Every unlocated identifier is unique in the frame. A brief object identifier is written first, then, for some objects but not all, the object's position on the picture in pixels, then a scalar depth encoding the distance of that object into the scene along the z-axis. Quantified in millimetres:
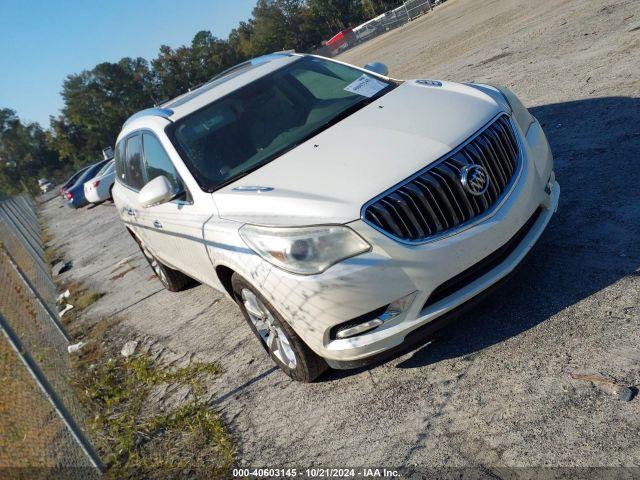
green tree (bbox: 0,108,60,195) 91938
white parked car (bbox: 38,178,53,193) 70812
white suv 3383
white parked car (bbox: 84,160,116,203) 18967
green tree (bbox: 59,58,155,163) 93562
